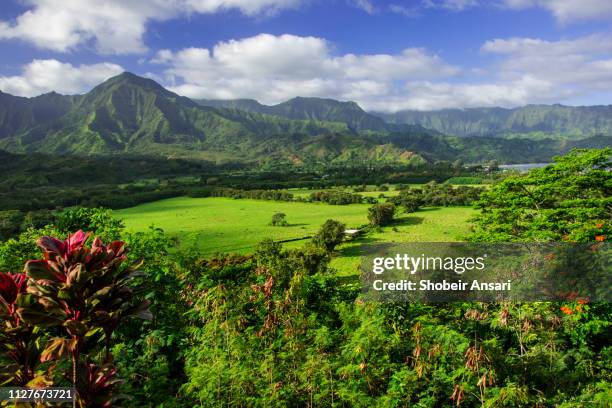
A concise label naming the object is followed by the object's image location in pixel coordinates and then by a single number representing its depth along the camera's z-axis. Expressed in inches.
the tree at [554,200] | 743.7
